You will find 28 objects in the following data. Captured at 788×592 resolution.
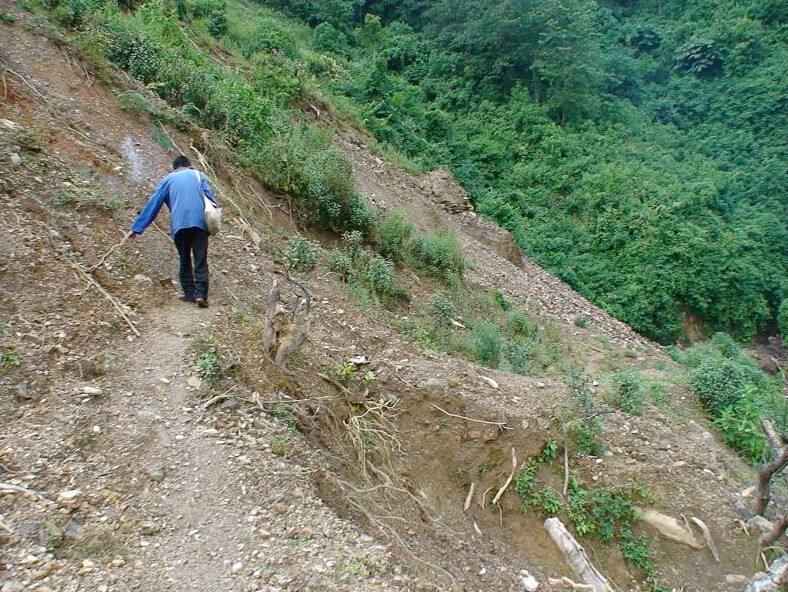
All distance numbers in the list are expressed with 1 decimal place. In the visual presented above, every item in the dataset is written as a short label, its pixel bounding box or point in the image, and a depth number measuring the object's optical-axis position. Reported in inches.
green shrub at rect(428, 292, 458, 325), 285.5
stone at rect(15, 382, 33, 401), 121.9
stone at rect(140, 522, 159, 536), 104.6
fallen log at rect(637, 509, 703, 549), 160.4
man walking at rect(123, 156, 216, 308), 169.2
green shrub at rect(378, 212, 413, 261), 305.7
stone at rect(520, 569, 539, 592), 136.5
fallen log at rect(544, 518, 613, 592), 132.6
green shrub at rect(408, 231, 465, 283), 332.8
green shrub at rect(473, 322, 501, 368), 260.1
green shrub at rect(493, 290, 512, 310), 370.8
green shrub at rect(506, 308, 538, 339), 345.4
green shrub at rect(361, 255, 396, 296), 262.2
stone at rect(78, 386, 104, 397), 129.0
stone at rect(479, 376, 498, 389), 192.5
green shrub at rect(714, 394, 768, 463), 225.8
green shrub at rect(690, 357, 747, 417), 249.6
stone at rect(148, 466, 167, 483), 115.5
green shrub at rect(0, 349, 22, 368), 125.8
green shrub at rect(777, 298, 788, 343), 630.5
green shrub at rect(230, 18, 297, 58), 489.7
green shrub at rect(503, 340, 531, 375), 272.8
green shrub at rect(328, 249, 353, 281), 256.7
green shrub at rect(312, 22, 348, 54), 695.7
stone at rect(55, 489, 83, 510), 103.4
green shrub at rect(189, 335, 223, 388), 142.4
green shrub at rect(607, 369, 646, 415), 212.8
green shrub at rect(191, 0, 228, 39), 479.8
